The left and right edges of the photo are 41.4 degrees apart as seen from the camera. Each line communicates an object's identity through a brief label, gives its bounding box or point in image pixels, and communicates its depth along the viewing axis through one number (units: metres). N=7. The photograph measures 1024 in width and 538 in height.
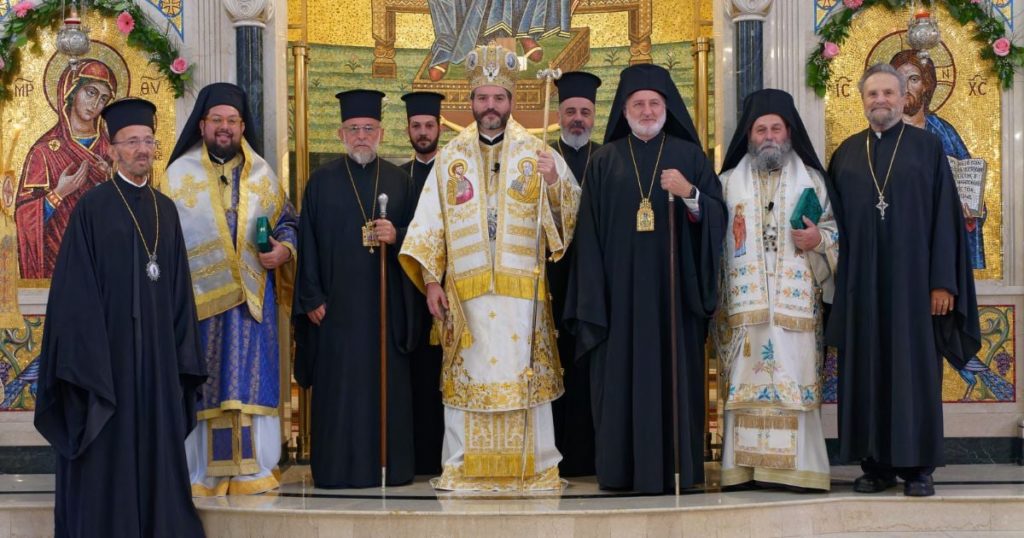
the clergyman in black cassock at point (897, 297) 7.15
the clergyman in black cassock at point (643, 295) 7.20
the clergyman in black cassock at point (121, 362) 6.48
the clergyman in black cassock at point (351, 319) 7.57
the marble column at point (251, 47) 8.39
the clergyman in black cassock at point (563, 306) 7.87
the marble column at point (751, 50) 8.38
